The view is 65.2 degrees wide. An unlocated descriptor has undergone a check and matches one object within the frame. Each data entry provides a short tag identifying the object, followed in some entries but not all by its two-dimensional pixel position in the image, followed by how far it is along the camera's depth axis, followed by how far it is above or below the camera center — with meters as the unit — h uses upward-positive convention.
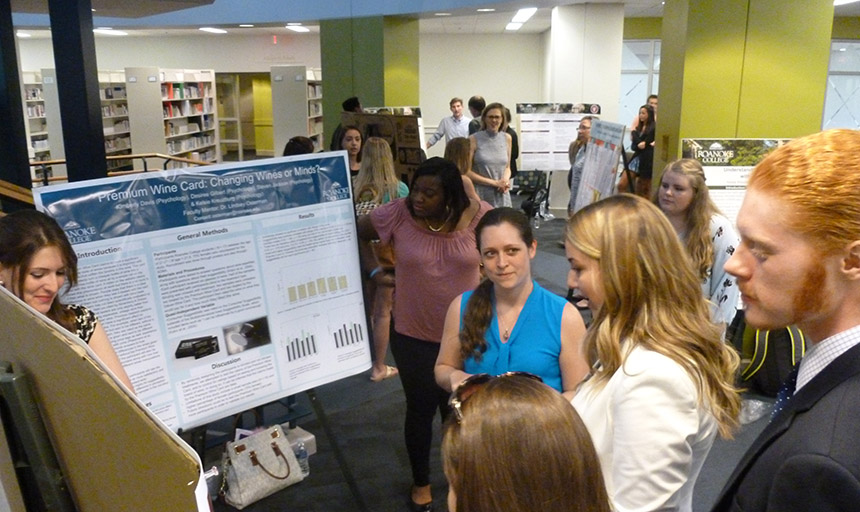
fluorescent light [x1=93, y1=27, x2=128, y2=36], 7.80 +0.97
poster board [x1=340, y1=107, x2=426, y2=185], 5.00 -0.17
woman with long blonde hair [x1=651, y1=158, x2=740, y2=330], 3.24 -0.57
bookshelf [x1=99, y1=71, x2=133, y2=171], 10.69 +0.00
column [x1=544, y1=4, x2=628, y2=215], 9.37 +0.76
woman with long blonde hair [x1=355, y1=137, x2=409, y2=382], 4.32 -0.47
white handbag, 2.80 -1.48
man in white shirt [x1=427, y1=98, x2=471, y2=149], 9.96 -0.20
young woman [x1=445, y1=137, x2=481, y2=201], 5.20 -0.29
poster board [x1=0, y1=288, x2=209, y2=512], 0.60 -0.31
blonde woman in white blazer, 1.27 -0.48
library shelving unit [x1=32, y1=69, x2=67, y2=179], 10.99 -0.12
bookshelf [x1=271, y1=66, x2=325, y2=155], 8.34 +0.17
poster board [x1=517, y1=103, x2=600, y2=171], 9.26 -0.31
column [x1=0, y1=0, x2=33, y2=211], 4.69 +0.01
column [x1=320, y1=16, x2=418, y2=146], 8.25 +0.66
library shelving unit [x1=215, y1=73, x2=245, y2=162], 9.62 +0.02
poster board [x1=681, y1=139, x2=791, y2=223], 4.27 -0.33
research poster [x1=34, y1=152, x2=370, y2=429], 1.96 -0.51
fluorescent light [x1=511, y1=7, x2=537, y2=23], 10.26 +1.56
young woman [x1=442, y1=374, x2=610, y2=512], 0.92 -0.47
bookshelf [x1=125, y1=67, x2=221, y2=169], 10.12 +0.02
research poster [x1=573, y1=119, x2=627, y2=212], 4.56 -0.35
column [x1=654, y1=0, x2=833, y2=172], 5.00 +0.33
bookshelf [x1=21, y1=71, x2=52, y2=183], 11.30 -0.03
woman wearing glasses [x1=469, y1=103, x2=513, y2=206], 6.91 -0.44
